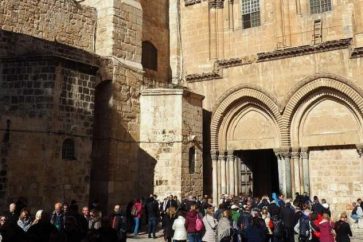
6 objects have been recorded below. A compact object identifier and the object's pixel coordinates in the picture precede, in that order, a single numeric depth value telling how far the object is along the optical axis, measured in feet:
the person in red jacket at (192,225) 30.32
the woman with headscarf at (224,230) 27.20
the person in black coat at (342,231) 28.27
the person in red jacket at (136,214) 42.93
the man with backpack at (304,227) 30.81
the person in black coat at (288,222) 33.24
